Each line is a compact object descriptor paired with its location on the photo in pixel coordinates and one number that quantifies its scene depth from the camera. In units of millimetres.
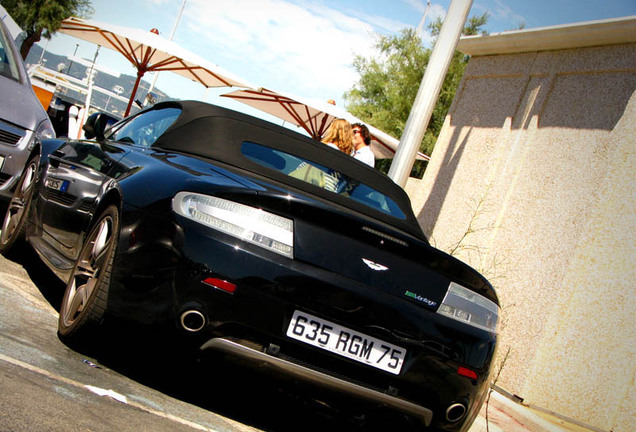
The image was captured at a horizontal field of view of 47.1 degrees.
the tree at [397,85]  33000
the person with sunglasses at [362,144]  7699
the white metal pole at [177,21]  57150
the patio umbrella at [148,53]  14477
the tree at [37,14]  36406
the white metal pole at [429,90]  7230
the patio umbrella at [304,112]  14422
